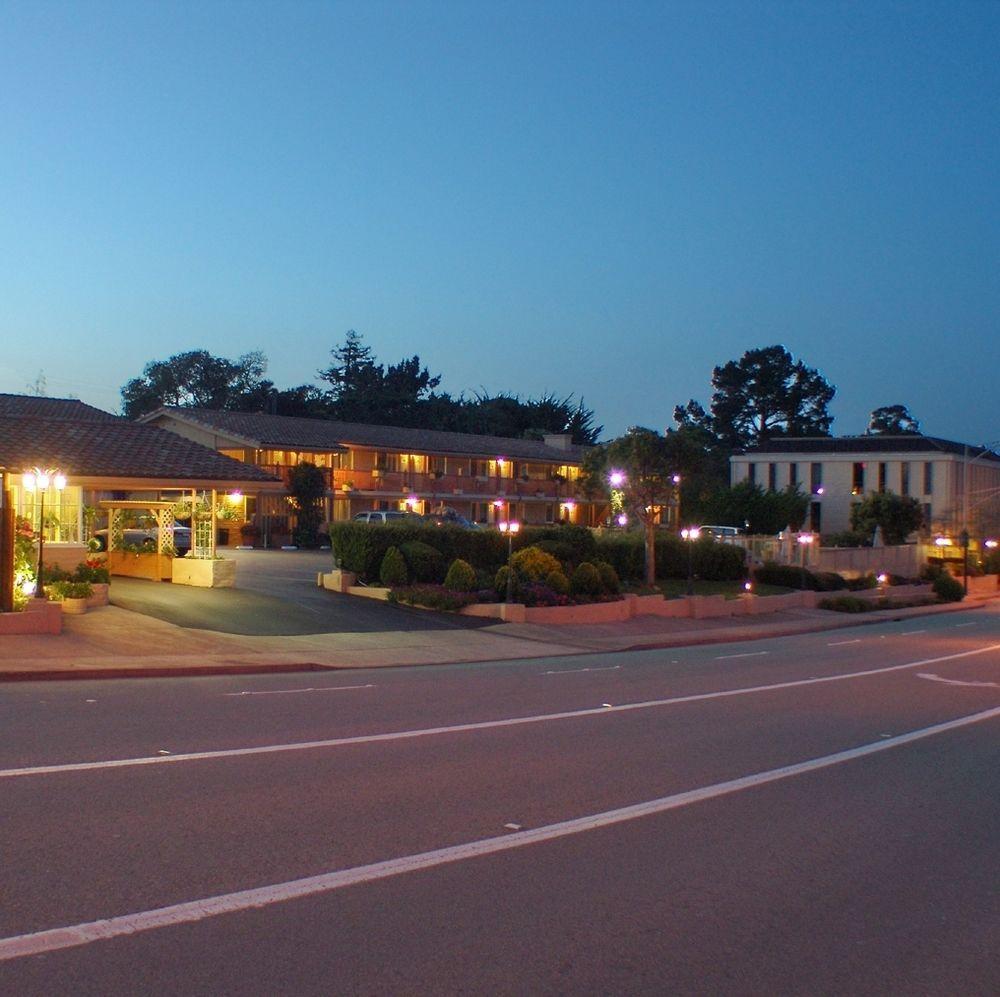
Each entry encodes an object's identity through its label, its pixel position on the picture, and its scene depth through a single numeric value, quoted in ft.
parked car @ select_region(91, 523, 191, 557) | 117.08
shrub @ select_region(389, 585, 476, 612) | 101.04
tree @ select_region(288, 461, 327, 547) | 186.39
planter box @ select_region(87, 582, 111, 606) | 83.93
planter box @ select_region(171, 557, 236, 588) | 101.91
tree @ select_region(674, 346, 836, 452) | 346.54
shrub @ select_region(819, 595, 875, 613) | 141.49
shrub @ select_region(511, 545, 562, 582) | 107.34
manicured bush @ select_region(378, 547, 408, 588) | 106.83
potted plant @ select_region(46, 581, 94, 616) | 80.02
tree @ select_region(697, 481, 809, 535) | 241.96
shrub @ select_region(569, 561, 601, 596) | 108.68
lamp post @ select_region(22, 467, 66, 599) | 72.78
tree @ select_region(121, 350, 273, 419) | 316.81
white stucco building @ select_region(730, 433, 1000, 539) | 247.50
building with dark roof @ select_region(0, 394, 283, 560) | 91.66
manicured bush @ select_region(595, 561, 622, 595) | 111.24
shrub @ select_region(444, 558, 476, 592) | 104.27
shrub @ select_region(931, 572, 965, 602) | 174.29
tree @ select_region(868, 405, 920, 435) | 435.12
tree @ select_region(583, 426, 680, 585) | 123.44
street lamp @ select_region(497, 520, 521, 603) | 100.27
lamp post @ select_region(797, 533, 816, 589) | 156.46
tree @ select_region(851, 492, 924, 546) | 208.64
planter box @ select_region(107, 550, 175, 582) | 107.24
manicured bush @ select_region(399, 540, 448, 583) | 108.68
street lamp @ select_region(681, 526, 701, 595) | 119.65
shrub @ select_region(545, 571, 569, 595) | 106.73
